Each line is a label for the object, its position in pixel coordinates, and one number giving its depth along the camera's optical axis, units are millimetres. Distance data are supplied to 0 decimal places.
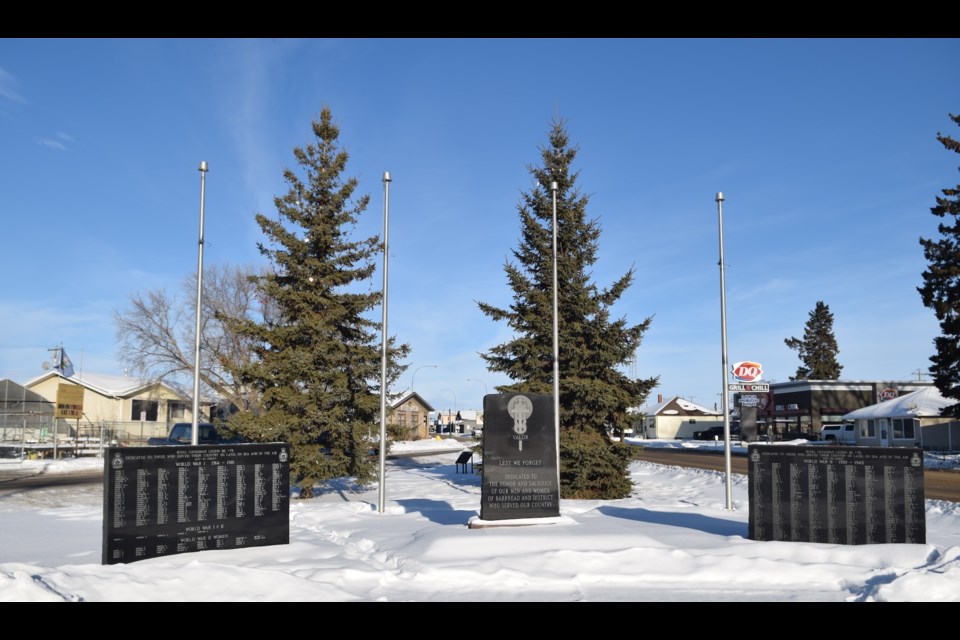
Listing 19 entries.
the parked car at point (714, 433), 81212
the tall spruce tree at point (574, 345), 21297
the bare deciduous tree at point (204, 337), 41781
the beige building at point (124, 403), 53625
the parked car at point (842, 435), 60719
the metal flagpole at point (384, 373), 17266
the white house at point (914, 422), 50188
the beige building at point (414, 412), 76438
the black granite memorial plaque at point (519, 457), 13031
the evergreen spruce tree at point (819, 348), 94250
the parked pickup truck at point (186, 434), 35812
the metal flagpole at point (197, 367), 15129
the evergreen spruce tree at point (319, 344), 20344
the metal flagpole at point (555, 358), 17250
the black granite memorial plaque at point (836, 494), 11055
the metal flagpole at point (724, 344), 18136
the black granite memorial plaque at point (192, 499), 10352
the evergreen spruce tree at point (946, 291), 33906
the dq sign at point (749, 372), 24242
